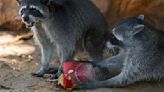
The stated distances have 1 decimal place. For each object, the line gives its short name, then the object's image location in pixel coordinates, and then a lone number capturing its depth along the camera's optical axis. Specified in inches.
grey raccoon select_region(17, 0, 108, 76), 383.7
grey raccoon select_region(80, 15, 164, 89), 378.7
